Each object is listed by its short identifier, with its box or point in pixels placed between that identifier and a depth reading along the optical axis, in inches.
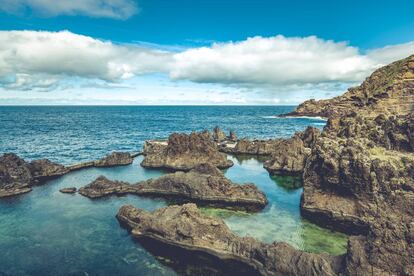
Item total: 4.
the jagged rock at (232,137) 4066.4
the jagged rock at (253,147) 3213.6
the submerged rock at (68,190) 1914.7
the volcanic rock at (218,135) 4050.2
